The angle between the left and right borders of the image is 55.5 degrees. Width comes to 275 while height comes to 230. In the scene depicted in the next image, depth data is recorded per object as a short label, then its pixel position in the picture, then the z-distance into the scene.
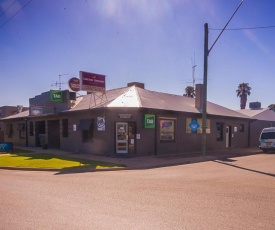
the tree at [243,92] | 56.88
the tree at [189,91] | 53.38
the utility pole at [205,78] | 17.28
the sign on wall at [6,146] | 22.89
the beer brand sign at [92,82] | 19.78
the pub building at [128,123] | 18.30
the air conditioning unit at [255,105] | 38.31
